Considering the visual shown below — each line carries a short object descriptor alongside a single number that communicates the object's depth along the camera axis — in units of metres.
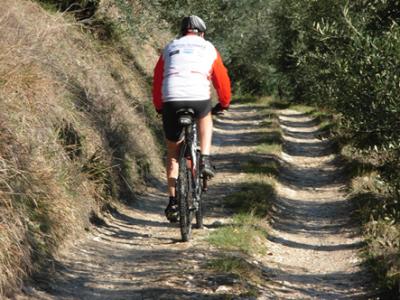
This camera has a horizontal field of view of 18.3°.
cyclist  13.57
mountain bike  13.71
